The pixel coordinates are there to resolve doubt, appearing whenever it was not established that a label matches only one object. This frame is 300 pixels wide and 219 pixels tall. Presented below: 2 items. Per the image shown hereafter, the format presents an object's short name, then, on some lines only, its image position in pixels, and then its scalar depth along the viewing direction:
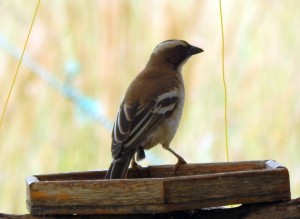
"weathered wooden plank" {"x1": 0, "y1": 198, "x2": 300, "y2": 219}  4.70
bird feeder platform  4.51
